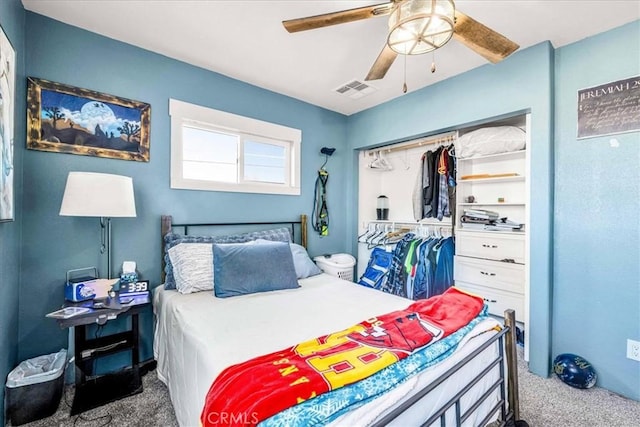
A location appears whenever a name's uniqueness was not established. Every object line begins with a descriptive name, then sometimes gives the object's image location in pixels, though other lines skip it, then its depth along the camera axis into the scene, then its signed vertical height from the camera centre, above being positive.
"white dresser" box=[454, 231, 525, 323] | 2.53 -0.54
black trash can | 1.63 -1.10
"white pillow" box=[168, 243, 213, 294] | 2.13 -0.44
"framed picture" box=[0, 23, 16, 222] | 1.44 +0.47
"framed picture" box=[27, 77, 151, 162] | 1.95 +0.67
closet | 2.55 -0.06
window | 2.57 +0.63
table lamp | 1.77 +0.10
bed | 0.94 -0.65
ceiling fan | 1.30 +0.97
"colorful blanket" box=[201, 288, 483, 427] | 0.86 -0.58
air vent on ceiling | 2.94 +1.34
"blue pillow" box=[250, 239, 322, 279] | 2.67 -0.52
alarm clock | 2.04 -0.58
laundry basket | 3.28 -0.64
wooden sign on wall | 1.96 +0.76
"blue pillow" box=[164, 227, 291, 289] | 2.26 -0.26
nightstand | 1.76 -1.01
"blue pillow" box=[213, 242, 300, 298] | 2.10 -0.46
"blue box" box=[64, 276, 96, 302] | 1.89 -0.55
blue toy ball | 2.03 -1.18
